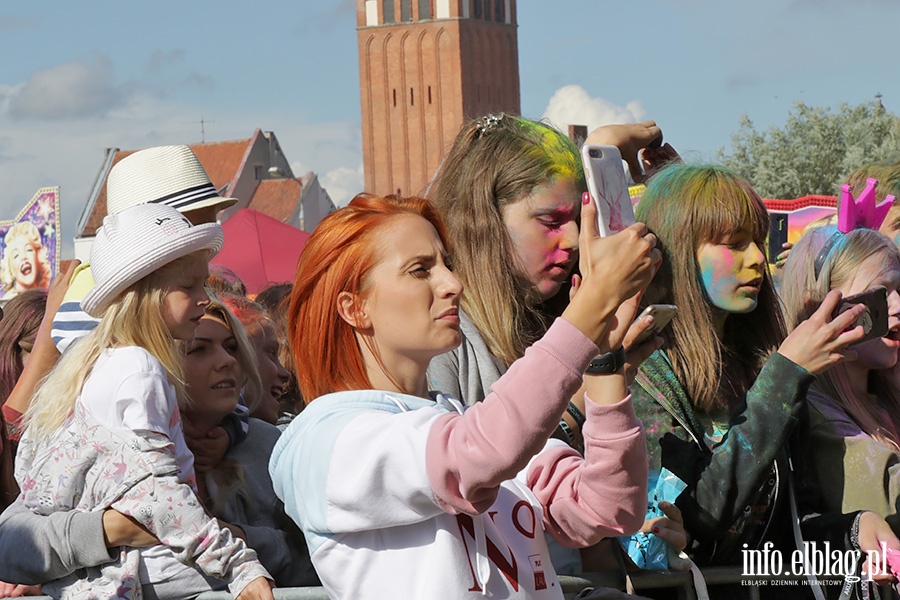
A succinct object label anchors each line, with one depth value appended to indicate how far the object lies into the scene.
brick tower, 84.12
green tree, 40.66
